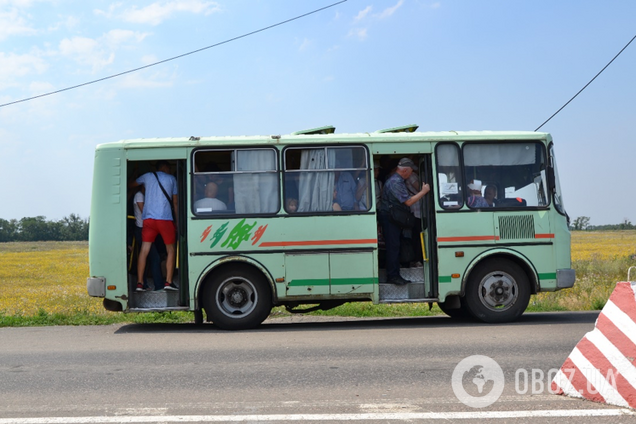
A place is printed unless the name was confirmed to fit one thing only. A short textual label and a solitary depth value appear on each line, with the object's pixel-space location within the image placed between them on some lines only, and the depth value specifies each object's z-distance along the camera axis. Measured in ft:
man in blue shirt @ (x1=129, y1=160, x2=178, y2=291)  32.99
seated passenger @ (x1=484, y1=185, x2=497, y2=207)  33.91
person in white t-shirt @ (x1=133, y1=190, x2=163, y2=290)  33.37
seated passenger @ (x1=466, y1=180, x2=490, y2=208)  33.78
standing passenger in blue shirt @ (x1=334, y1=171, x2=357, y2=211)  33.35
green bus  32.76
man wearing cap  33.94
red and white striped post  16.93
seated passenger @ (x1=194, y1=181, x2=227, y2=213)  32.99
